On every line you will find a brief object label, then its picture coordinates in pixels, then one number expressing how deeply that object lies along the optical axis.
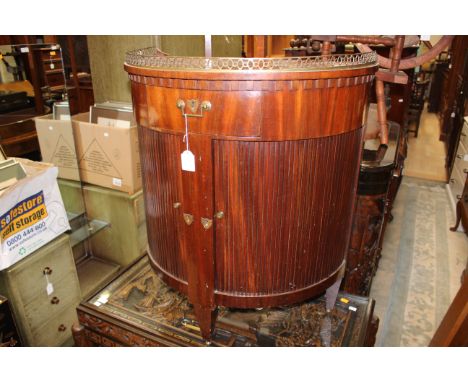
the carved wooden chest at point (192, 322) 1.15
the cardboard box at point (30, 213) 1.52
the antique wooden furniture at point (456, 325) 0.74
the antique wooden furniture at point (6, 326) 1.50
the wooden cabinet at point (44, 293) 1.59
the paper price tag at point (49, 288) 1.73
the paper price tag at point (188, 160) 0.80
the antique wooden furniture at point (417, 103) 5.35
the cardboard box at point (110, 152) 1.99
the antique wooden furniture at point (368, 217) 1.78
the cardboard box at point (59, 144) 2.11
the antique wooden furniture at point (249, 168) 0.73
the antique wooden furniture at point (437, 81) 6.07
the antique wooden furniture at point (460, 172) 3.00
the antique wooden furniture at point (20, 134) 2.05
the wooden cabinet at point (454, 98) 3.77
